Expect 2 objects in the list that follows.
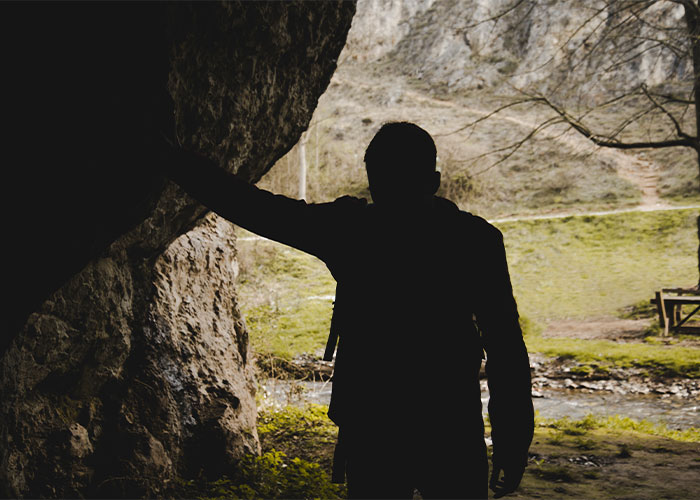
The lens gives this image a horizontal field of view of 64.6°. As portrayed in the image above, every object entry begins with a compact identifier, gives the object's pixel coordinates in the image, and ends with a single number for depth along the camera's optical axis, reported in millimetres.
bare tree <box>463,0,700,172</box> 10992
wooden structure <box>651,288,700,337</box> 11102
